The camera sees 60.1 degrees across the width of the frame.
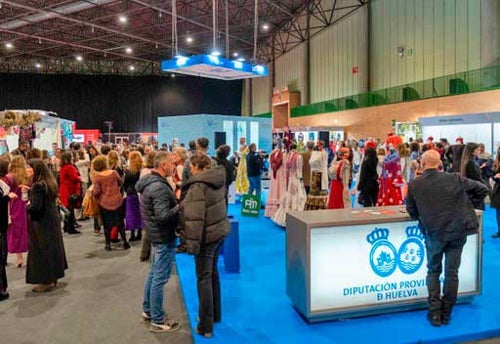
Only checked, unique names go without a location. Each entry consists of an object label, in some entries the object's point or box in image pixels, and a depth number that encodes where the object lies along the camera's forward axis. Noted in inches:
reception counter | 130.8
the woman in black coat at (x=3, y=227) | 159.5
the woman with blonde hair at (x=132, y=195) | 235.3
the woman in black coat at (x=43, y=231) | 162.9
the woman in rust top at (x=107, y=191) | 221.8
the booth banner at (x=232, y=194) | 383.9
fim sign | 315.9
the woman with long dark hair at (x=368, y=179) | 254.4
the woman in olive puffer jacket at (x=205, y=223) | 118.7
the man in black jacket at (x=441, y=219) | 122.5
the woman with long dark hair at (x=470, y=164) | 231.3
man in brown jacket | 280.1
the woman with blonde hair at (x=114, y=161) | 251.6
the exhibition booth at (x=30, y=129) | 380.8
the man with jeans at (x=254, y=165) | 339.0
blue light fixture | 347.3
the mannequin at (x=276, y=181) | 293.4
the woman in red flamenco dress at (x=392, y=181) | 251.1
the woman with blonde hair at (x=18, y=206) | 177.8
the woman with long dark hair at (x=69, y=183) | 262.5
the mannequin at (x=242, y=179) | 393.7
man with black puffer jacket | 125.9
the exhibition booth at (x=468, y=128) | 398.6
